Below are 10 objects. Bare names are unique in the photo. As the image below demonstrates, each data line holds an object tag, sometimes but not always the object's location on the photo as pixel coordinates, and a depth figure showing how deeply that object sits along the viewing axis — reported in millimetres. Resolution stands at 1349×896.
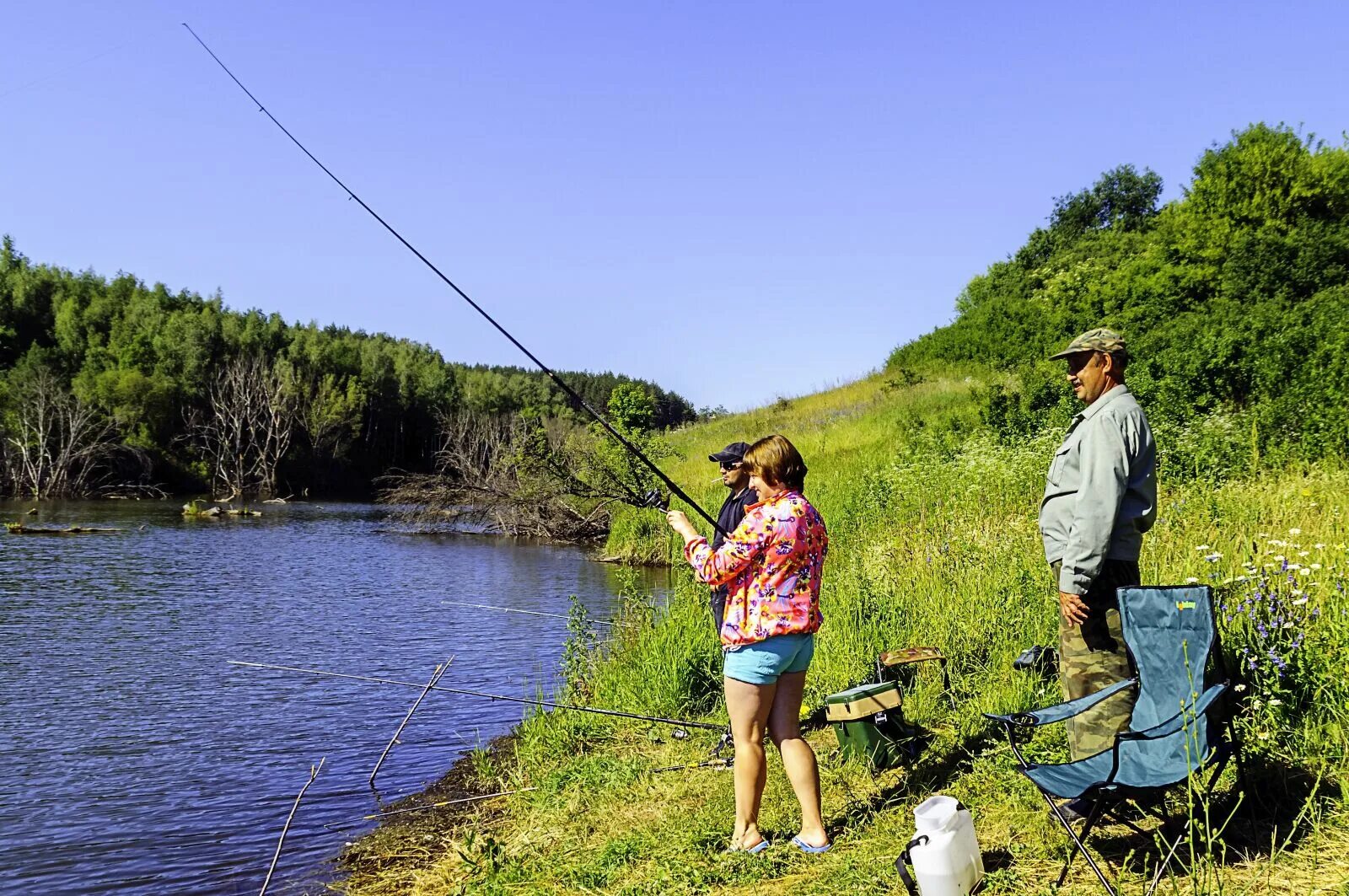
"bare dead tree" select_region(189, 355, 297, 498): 57000
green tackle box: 4742
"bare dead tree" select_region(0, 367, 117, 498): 44562
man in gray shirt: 3803
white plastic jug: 3230
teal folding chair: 3203
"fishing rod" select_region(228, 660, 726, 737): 6027
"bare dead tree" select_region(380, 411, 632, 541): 21984
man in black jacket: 5270
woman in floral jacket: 3912
